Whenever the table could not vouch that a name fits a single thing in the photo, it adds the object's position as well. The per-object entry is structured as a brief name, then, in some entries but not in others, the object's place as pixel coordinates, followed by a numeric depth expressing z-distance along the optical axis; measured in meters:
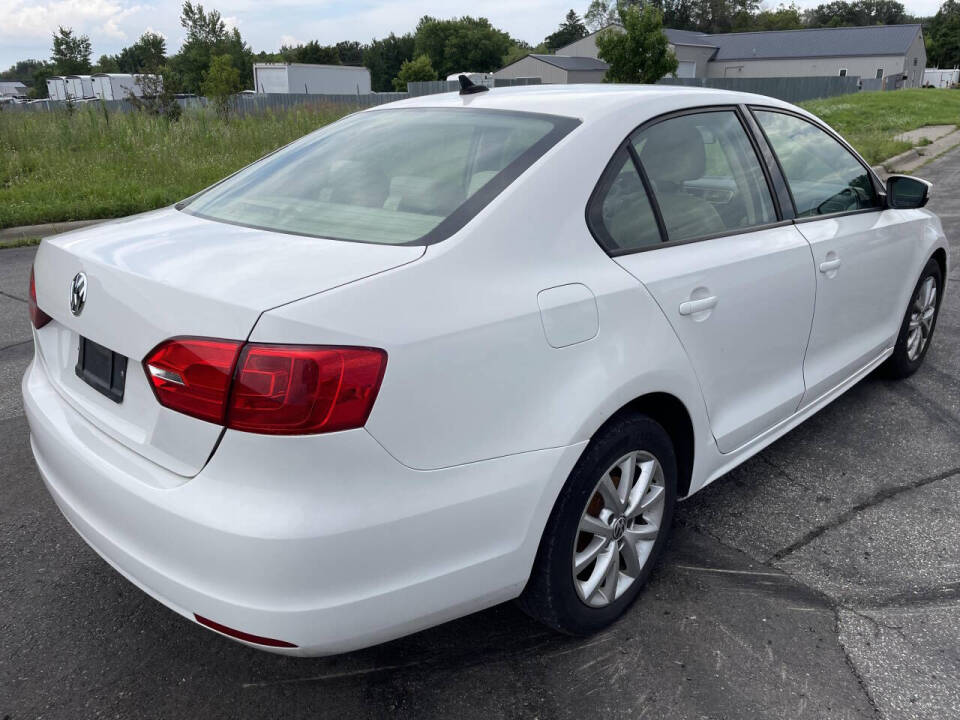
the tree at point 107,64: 120.22
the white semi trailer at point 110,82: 54.50
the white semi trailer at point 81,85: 56.16
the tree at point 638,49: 48.56
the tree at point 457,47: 103.06
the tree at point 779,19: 118.31
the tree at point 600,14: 112.32
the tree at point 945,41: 105.19
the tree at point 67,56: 95.12
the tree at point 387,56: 110.25
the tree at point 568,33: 137.25
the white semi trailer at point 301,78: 50.09
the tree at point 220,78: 42.83
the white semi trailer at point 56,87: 58.01
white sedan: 1.79
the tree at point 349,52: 117.56
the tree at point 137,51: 87.62
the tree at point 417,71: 80.06
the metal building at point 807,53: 72.12
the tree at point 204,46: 85.81
